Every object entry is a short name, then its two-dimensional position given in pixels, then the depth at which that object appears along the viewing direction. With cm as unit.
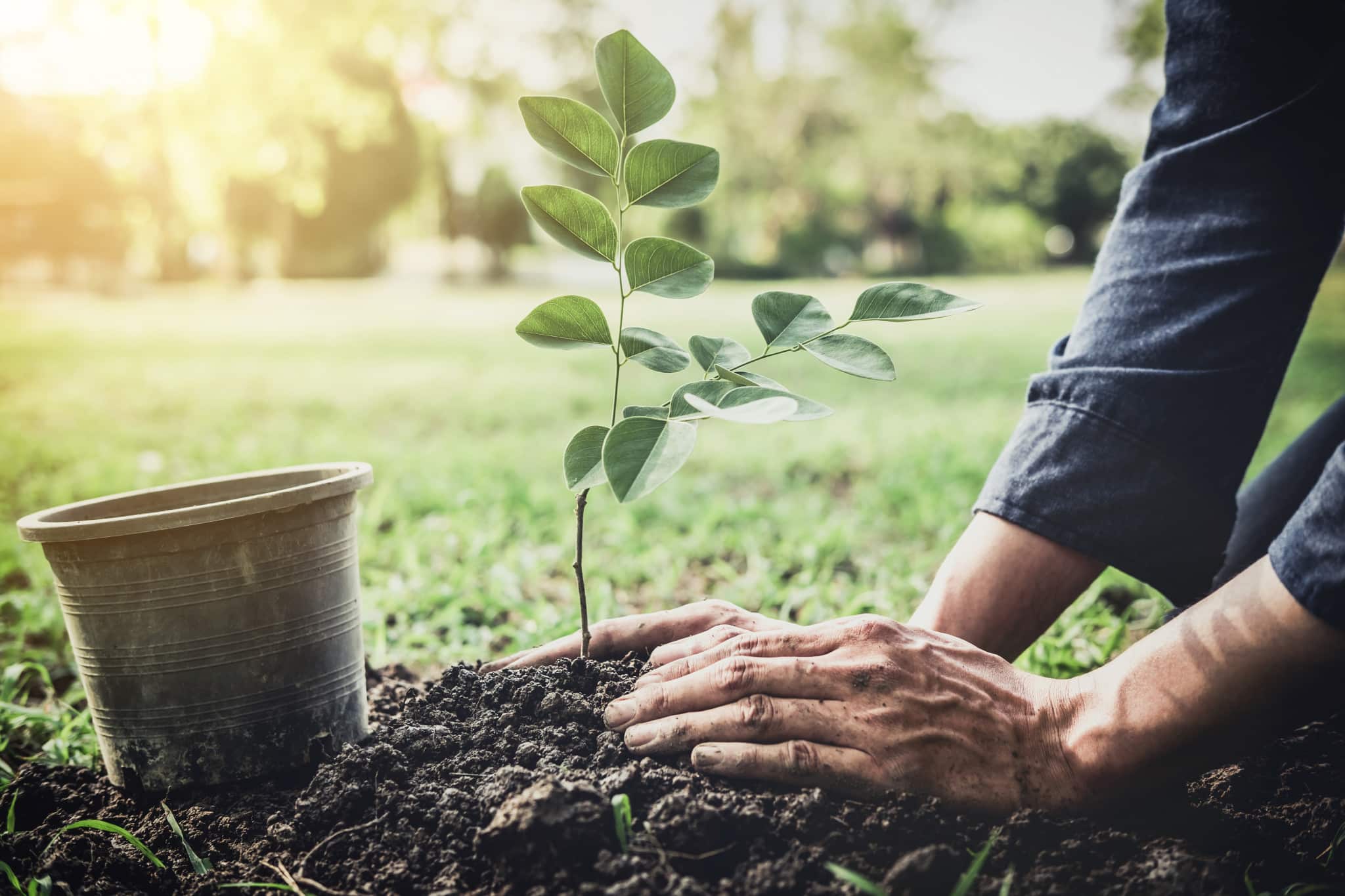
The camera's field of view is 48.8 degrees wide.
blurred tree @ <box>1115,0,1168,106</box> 1413
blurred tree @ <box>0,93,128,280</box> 1529
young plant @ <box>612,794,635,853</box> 54
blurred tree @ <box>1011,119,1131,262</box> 2873
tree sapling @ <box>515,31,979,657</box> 55
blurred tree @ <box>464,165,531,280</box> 2282
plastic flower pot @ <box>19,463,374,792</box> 62
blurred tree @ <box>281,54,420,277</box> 2133
